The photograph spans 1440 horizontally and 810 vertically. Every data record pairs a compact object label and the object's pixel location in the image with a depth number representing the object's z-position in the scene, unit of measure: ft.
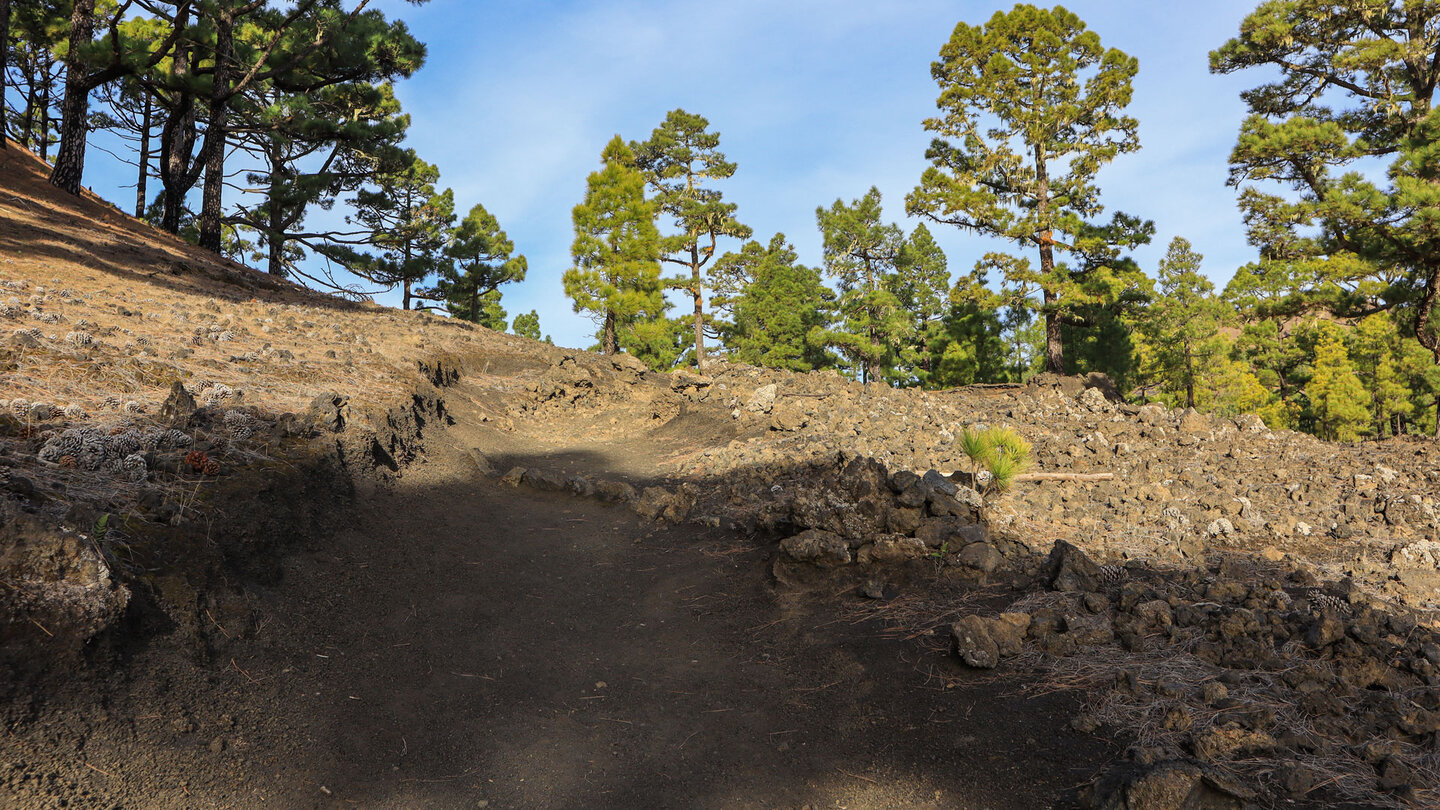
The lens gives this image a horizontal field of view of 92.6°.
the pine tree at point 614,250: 91.56
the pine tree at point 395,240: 69.31
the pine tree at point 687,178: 97.45
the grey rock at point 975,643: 14.38
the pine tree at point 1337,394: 97.76
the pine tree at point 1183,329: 92.53
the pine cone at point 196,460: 17.48
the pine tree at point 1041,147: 69.67
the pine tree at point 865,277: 106.11
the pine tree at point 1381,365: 98.48
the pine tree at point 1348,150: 45.65
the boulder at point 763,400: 43.91
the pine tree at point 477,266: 97.30
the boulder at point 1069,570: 16.74
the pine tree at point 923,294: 117.08
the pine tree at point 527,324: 170.30
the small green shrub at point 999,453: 27.04
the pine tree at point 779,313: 120.16
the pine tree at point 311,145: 57.16
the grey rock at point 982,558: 18.56
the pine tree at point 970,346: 114.21
